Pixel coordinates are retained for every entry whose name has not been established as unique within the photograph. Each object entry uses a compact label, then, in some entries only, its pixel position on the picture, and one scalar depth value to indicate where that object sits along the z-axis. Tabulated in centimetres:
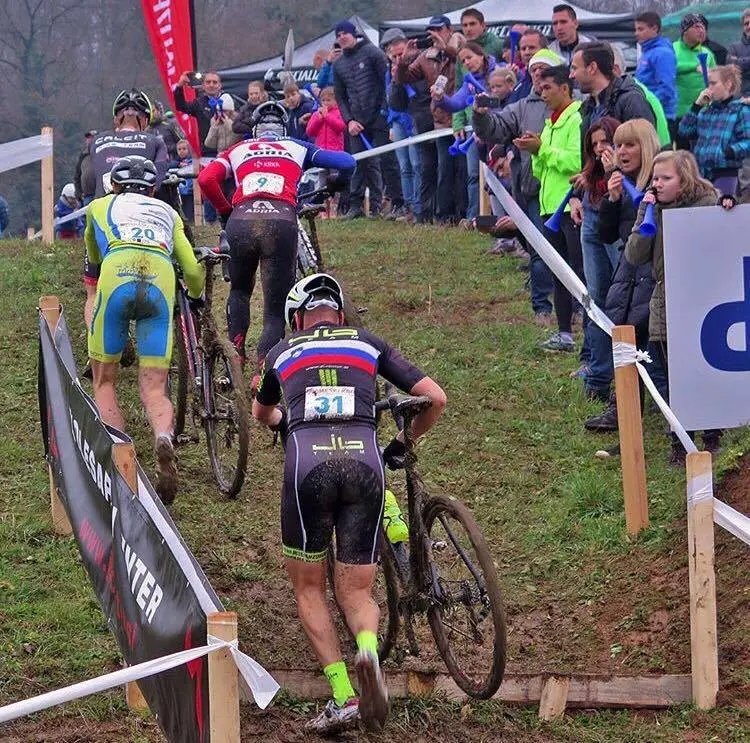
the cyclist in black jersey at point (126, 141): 2255
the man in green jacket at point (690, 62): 2877
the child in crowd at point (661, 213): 1675
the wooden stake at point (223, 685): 837
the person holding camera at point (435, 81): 3206
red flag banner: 3866
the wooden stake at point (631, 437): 1534
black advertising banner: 887
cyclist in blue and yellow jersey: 1672
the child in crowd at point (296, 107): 3878
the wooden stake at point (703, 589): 1216
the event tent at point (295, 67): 5306
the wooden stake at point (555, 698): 1233
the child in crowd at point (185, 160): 4233
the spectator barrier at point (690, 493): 1216
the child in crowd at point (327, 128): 3612
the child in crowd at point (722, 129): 2323
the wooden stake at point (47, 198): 3431
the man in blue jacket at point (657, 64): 2694
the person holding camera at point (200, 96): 3778
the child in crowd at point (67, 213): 4400
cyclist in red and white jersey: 1950
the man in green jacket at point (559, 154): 2189
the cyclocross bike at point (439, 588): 1187
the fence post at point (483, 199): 3192
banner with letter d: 1518
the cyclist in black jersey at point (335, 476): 1195
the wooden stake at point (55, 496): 1666
